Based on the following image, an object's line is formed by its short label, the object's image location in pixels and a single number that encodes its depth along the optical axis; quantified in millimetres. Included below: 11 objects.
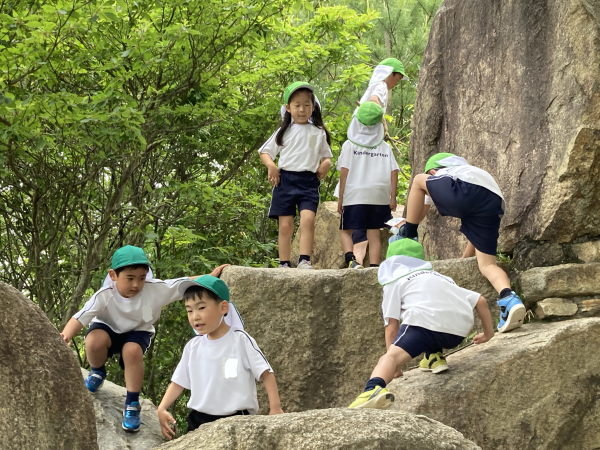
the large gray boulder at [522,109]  5156
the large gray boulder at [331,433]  2469
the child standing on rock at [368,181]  6164
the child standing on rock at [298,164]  5992
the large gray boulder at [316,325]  5230
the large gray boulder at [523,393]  4121
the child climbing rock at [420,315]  4105
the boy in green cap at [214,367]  3812
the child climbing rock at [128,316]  4270
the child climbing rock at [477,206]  4828
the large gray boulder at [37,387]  3055
